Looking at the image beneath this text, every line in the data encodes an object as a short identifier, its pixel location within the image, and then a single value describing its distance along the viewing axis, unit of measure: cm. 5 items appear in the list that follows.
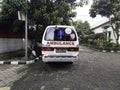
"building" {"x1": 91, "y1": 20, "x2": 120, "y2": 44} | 1249
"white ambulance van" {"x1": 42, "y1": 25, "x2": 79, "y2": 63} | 397
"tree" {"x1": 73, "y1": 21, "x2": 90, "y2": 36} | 2291
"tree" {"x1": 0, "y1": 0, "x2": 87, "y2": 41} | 550
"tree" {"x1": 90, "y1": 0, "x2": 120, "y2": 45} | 980
